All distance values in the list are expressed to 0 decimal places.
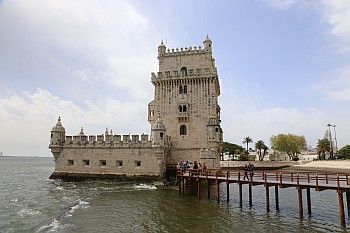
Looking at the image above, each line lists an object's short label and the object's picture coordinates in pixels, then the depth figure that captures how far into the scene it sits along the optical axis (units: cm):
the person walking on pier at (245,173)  2335
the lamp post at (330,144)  8018
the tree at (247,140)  9325
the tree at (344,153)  8326
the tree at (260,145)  8250
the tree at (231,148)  9281
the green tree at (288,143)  7994
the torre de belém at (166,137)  3584
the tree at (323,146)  8119
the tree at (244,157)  7256
